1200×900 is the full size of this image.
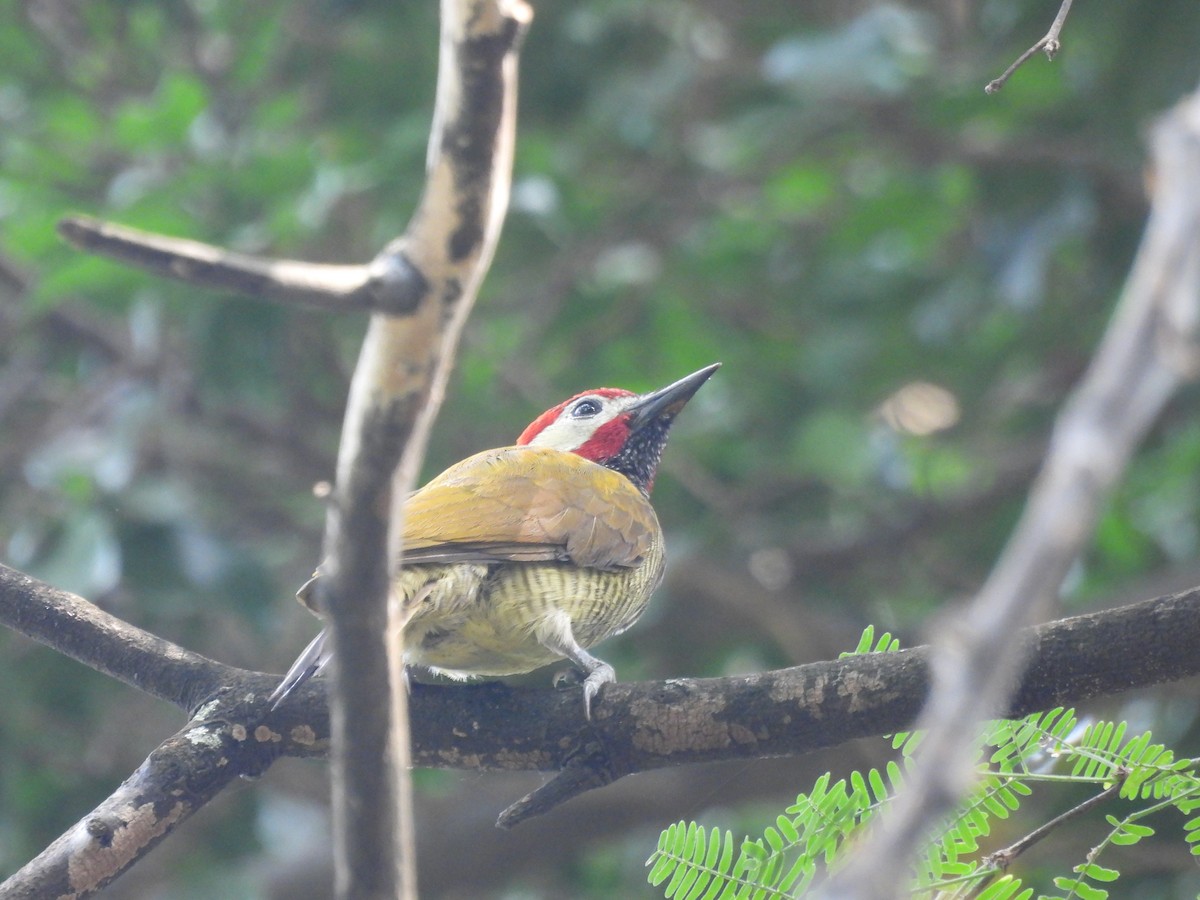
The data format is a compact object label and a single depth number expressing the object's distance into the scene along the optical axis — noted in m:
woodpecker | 6.31
